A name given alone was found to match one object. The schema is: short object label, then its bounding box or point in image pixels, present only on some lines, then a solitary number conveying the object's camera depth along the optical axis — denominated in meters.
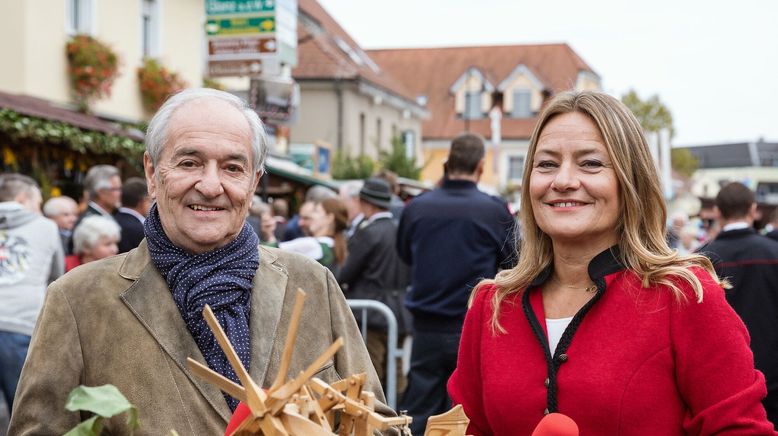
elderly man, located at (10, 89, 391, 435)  2.49
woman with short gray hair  6.64
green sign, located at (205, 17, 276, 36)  11.84
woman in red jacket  2.47
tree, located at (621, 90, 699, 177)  46.72
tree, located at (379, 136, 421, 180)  32.03
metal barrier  6.67
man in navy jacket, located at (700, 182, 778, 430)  5.63
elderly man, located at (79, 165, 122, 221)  8.27
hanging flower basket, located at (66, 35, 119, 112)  16.00
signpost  11.73
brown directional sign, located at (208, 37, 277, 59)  11.74
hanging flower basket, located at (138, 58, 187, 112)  18.62
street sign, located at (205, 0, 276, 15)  12.02
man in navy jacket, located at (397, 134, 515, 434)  6.48
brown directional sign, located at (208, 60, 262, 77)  11.60
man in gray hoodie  6.22
